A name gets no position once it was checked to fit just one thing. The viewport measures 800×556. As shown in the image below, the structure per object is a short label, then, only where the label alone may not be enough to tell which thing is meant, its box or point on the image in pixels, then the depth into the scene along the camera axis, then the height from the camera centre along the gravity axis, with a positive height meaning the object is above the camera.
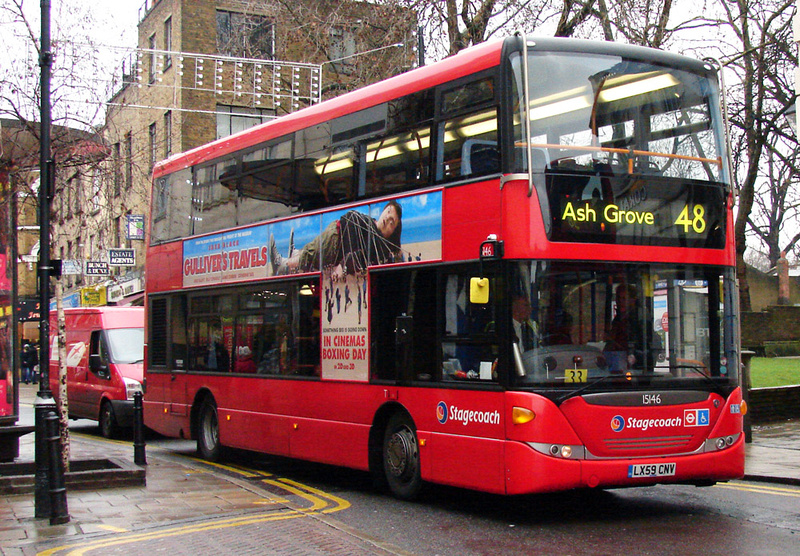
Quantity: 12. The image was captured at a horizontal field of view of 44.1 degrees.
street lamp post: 8.99 +0.03
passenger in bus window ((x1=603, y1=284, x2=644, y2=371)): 8.99 -0.01
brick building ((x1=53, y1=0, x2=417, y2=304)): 16.34 +7.29
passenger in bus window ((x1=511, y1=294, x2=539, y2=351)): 8.77 +0.08
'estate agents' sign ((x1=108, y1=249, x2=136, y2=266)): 25.63 +2.25
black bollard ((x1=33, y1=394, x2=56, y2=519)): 9.13 -1.10
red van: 18.61 -0.39
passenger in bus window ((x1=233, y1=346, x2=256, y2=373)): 13.57 -0.28
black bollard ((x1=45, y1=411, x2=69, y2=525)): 8.95 -1.22
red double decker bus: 8.81 +0.58
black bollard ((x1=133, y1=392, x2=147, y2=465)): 12.78 -1.32
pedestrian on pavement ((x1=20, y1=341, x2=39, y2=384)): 38.19 -0.64
